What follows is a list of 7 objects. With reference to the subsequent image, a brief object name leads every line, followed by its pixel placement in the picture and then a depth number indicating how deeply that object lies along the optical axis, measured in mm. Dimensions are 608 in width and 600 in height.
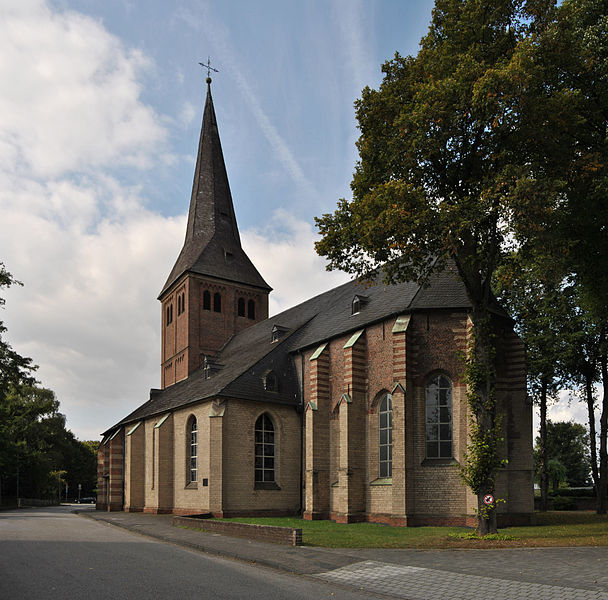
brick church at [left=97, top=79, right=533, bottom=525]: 22156
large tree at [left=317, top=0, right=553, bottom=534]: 16000
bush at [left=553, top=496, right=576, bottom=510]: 38656
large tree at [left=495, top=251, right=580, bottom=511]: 29734
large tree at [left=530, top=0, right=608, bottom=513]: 15992
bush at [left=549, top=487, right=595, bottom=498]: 47856
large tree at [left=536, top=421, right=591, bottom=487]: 82625
